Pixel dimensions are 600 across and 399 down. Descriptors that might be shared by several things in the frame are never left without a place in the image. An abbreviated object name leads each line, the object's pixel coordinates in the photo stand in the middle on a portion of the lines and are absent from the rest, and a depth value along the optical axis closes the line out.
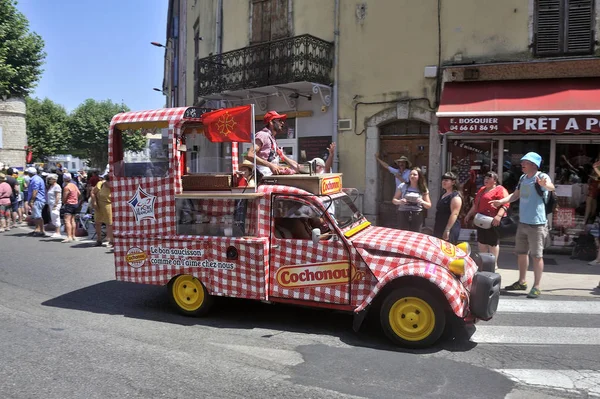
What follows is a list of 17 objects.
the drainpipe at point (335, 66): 12.59
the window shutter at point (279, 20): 13.74
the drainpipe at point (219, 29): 15.68
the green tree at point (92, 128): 52.16
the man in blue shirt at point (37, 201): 12.92
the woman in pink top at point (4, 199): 13.66
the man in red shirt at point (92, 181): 13.73
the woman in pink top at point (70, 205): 11.88
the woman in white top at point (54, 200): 12.70
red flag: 5.58
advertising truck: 4.76
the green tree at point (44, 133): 51.25
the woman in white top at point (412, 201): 7.84
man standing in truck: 5.91
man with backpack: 6.59
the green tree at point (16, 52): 15.57
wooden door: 11.92
